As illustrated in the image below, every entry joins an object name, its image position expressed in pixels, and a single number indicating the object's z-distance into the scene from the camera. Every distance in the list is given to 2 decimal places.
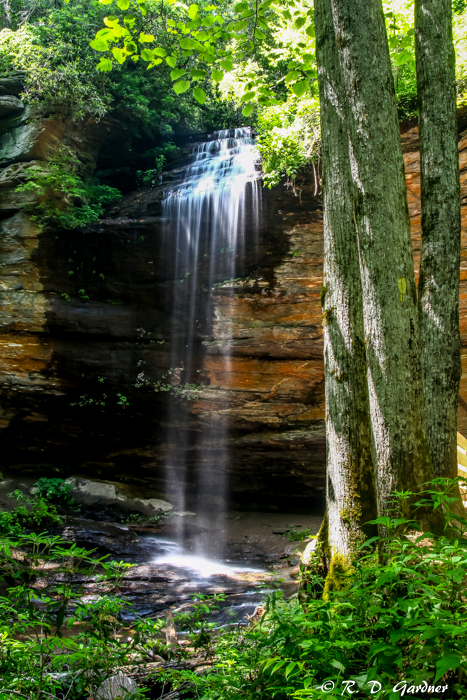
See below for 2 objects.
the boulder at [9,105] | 11.49
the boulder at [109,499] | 9.93
